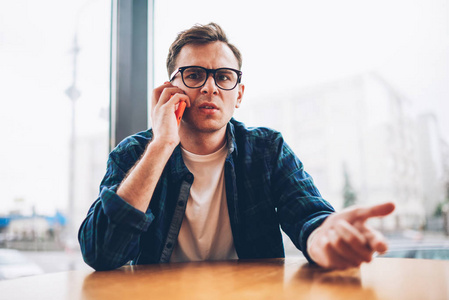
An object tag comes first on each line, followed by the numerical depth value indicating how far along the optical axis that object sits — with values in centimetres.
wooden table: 55
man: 99
